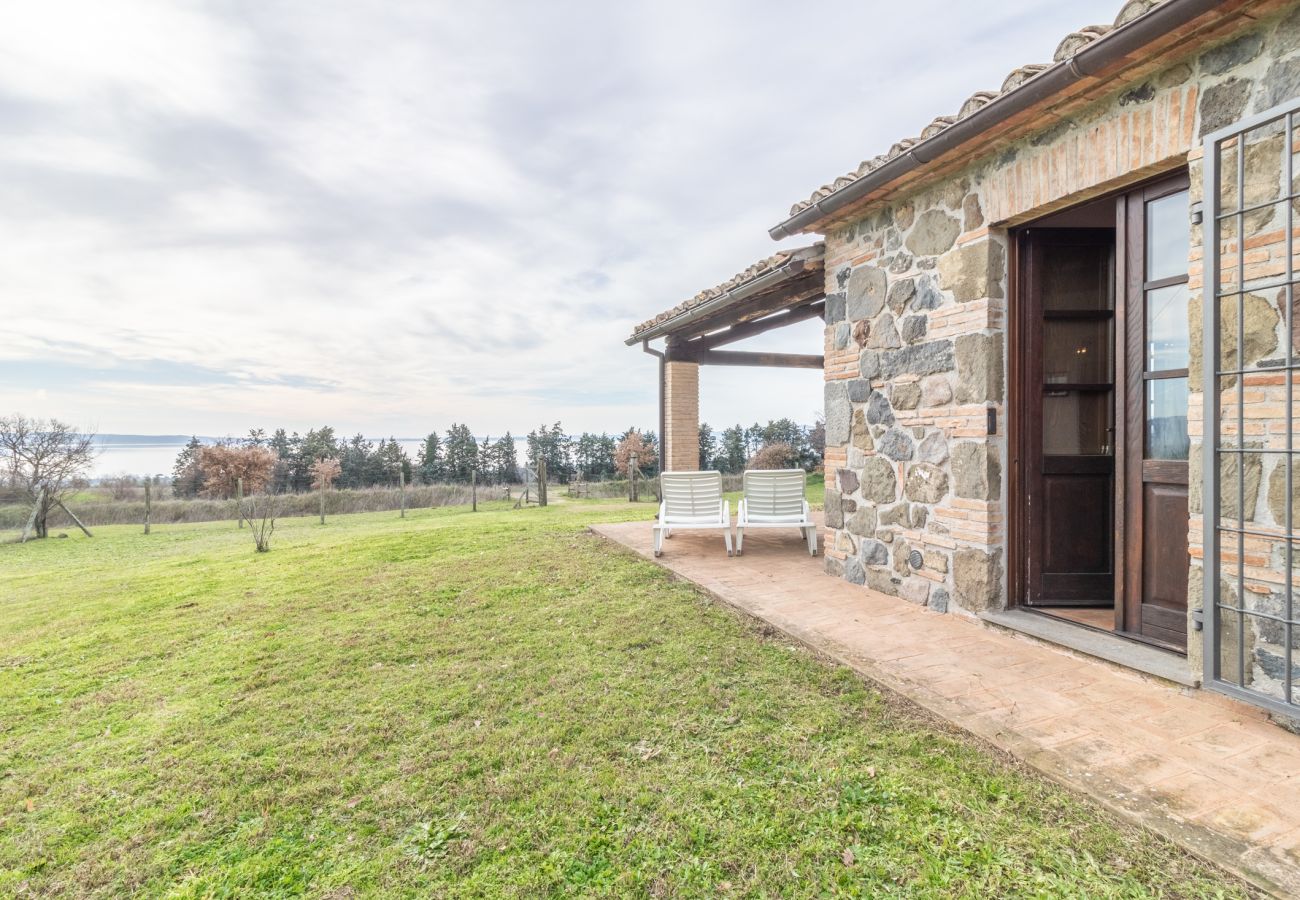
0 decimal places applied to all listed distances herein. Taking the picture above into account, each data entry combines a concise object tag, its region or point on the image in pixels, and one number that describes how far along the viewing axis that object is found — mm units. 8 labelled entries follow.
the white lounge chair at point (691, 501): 5676
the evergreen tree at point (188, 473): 23753
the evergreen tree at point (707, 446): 29969
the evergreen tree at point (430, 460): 36312
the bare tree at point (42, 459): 13344
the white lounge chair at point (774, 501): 5531
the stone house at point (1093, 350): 2102
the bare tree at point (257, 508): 12628
